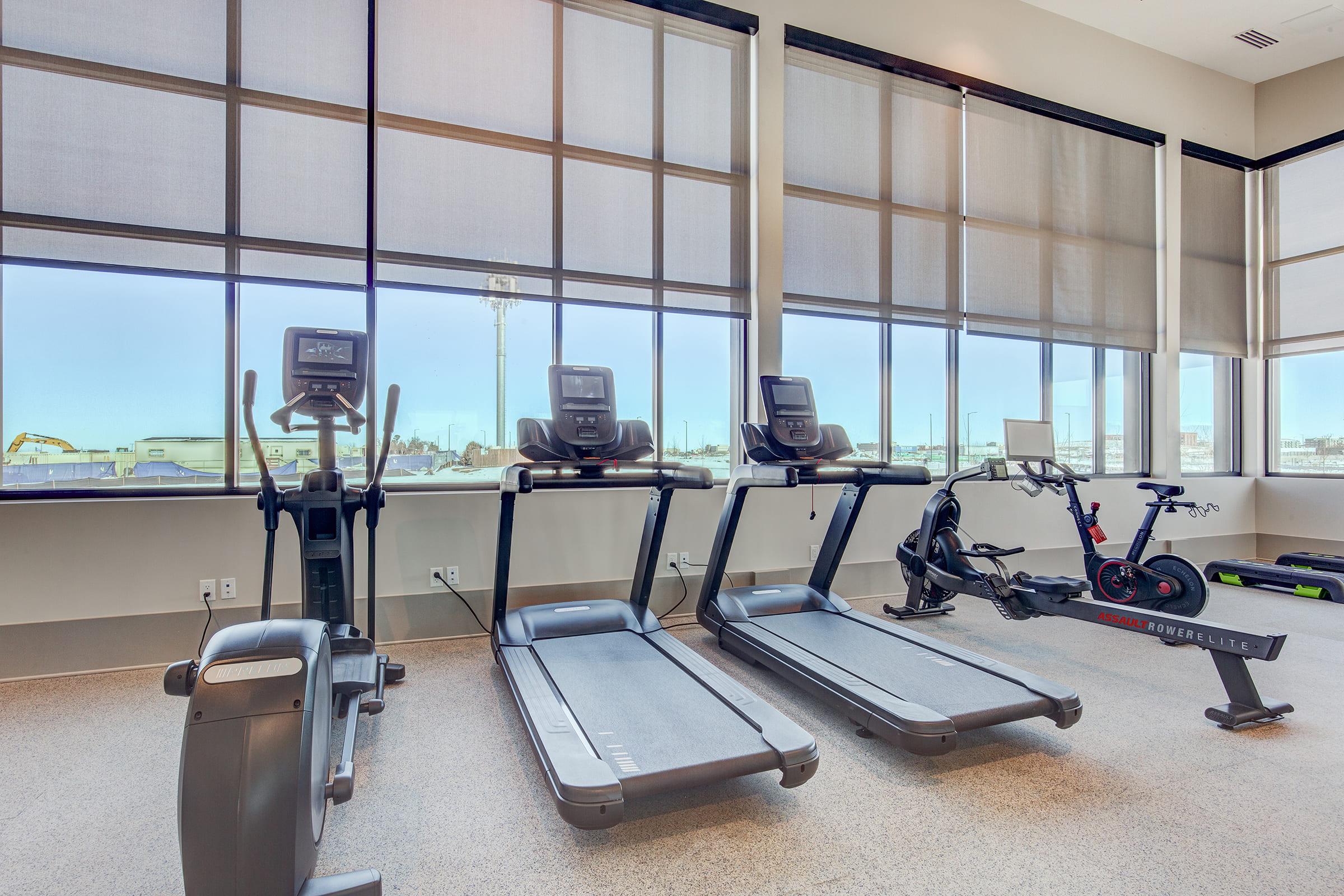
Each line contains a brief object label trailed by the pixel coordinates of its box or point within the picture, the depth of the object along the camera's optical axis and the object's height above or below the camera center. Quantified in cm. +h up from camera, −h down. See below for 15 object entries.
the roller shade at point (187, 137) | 335 +168
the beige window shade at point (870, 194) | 493 +200
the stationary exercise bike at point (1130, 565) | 407 -74
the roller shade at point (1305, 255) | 636 +194
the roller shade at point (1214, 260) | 655 +193
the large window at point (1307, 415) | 639 +36
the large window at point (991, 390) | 566 +53
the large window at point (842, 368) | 510 +65
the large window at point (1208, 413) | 668 +38
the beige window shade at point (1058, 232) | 559 +195
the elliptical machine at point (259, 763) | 139 -69
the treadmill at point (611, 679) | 205 -97
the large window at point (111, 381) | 339 +36
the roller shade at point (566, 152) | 400 +194
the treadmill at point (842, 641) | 250 -97
